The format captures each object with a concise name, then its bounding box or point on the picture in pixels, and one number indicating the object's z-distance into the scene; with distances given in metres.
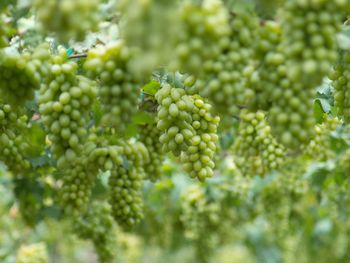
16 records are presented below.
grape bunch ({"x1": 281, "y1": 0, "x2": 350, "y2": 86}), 1.56
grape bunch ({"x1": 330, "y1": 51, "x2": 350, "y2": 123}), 2.06
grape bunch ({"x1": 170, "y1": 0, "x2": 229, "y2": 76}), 1.52
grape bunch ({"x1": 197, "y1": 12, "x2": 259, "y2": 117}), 1.62
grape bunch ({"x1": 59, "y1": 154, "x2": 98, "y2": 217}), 2.61
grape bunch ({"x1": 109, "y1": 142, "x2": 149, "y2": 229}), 2.71
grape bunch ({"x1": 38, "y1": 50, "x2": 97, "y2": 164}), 1.95
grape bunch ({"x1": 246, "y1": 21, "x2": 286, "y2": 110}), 1.64
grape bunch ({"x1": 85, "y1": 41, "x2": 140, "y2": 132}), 1.77
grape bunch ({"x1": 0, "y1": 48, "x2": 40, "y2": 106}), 1.90
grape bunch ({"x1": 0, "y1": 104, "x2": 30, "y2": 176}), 2.31
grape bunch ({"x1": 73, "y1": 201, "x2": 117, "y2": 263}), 3.68
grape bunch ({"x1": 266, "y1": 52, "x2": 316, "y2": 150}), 1.64
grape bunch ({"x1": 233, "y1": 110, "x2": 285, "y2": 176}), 2.95
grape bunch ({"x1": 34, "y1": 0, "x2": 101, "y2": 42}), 1.50
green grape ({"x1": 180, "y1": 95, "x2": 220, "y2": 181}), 2.27
